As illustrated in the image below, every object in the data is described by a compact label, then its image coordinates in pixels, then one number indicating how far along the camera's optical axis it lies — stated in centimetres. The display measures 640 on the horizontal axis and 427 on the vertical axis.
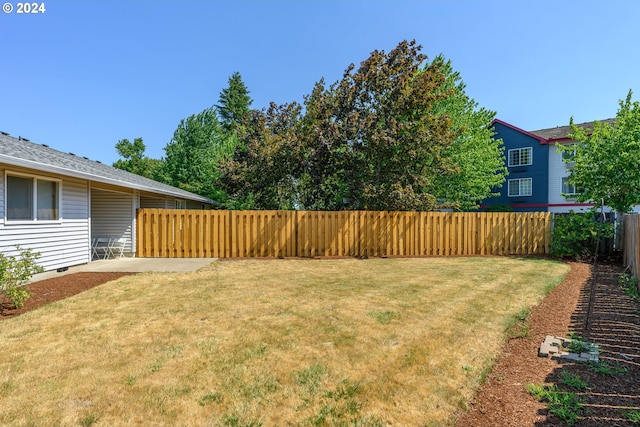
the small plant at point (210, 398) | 256
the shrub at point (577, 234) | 1114
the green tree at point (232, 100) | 4744
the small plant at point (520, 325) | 401
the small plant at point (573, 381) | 276
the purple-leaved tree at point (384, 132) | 1442
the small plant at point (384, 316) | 451
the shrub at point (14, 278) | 506
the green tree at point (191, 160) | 2716
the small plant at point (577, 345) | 347
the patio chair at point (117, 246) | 1134
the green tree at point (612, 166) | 1011
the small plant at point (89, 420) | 228
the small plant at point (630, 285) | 604
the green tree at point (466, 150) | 1952
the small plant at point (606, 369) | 299
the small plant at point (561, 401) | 235
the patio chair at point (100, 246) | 1121
